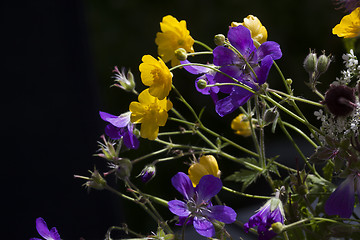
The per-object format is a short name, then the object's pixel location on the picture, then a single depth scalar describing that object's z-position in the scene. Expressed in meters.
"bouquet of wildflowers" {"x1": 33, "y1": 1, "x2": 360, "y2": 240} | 0.92
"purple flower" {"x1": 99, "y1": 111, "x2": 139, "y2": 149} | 0.97
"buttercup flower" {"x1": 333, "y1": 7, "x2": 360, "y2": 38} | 0.95
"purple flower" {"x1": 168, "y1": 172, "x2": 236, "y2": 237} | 0.94
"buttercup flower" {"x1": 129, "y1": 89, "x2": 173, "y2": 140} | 0.96
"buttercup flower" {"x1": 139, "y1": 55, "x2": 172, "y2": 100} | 0.95
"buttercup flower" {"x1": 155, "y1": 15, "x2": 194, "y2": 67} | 1.00
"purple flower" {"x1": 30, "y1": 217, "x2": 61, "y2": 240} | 0.95
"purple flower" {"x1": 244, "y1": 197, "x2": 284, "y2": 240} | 0.93
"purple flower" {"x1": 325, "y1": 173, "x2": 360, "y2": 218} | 0.93
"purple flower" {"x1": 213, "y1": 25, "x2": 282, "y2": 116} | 0.94
